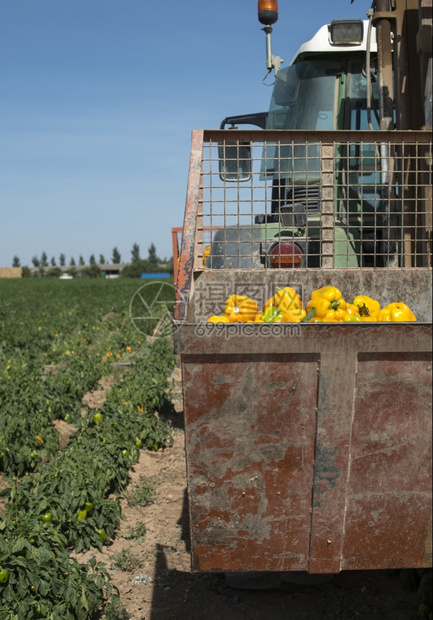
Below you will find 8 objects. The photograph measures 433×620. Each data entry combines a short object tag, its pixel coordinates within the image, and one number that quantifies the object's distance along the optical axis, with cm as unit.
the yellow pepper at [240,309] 324
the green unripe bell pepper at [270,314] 310
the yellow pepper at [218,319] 288
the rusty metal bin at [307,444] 214
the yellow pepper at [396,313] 296
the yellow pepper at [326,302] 312
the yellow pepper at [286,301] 328
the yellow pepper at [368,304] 317
